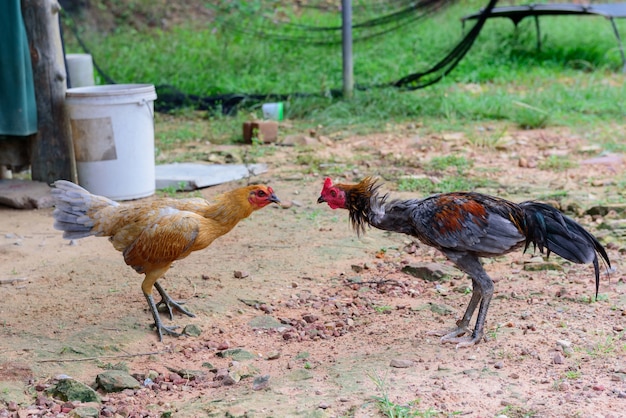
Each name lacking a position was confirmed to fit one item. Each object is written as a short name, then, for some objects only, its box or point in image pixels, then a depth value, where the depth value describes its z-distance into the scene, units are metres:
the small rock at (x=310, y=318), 4.83
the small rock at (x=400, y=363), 3.98
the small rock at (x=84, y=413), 3.62
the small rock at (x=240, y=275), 5.49
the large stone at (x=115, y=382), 3.93
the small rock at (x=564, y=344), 4.13
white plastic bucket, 7.24
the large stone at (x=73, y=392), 3.80
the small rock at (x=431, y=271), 5.43
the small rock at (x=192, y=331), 4.69
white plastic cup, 10.79
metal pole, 11.21
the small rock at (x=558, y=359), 3.94
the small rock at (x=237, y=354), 4.38
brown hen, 4.58
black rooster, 4.14
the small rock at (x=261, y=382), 3.83
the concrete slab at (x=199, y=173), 7.71
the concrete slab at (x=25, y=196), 7.17
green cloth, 7.36
